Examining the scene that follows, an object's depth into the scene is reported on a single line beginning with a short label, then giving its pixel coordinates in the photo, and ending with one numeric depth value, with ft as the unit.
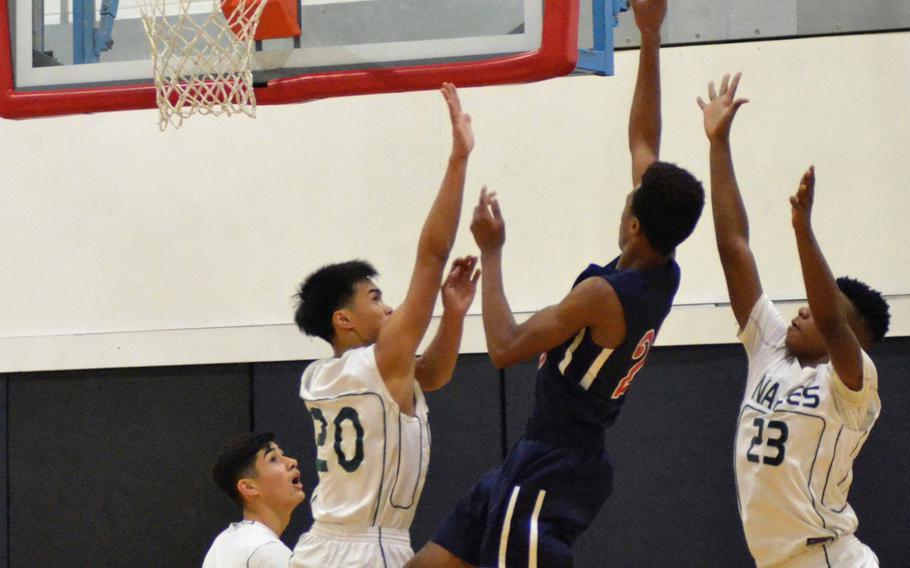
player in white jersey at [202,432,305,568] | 32.94
